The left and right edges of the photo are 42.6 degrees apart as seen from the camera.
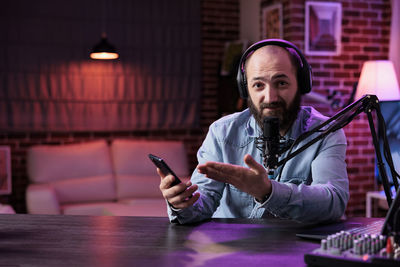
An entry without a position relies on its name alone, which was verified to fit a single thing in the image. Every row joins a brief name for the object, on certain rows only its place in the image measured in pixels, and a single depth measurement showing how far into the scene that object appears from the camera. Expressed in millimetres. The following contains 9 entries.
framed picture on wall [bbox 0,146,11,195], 4934
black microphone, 1357
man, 1601
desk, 1211
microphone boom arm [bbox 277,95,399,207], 1354
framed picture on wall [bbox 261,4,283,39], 4684
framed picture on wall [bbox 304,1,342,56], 4512
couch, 4672
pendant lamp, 4695
